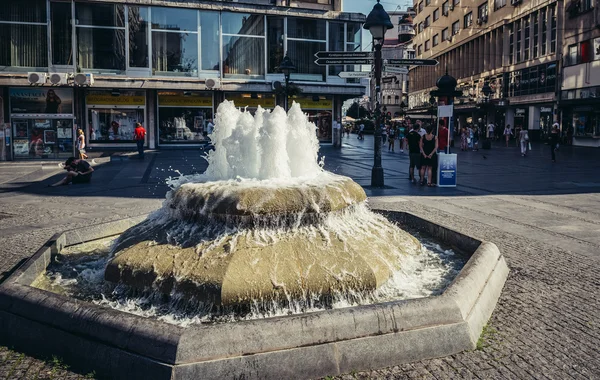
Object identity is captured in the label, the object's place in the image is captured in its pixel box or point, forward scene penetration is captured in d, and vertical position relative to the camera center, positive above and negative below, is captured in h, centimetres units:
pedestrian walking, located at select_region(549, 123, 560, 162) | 2373 +8
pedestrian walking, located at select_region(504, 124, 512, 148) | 3872 +64
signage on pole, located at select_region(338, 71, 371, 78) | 1432 +180
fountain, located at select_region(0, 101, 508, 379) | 338 -125
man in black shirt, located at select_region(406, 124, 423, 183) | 1576 -35
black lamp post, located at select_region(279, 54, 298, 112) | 1936 +268
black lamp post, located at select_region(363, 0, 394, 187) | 1368 +237
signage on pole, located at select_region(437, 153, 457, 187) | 1497 -89
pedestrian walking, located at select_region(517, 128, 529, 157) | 2802 -3
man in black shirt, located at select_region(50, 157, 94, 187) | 1554 -103
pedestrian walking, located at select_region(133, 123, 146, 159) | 2595 +0
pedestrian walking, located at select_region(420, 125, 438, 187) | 1497 -35
